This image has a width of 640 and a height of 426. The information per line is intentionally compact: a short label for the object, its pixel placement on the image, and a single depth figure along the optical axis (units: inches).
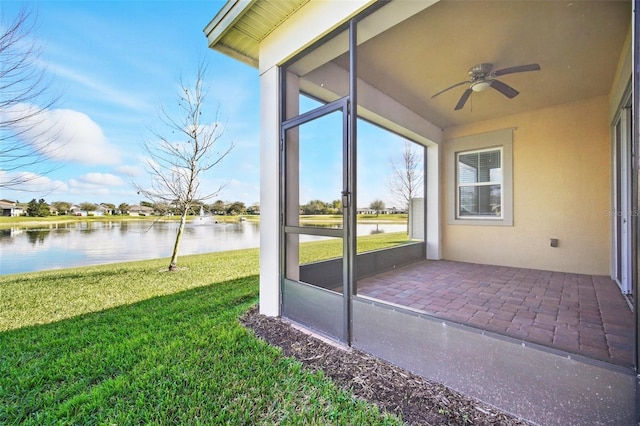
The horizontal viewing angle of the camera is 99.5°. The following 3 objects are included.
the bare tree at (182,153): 284.8
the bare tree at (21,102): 187.2
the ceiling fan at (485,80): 135.1
